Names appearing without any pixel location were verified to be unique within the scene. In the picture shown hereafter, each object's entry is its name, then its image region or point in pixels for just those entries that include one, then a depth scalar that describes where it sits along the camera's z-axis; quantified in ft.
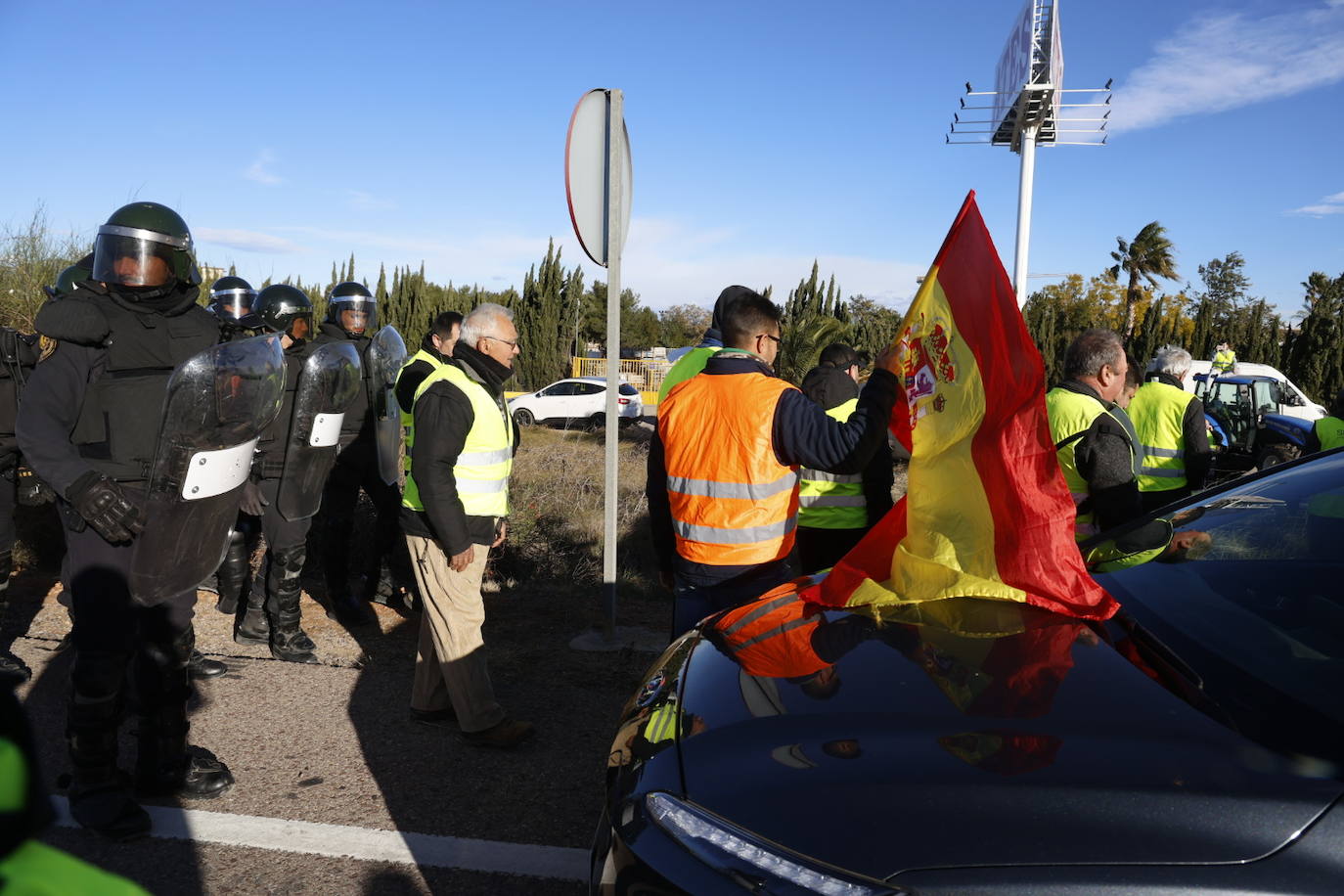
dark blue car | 5.20
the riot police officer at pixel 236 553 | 18.52
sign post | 15.80
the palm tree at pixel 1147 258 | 145.28
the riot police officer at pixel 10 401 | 14.98
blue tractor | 40.93
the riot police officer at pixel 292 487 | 16.19
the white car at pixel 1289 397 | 55.93
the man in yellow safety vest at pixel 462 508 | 12.14
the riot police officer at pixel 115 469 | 10.03
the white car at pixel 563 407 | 85.51
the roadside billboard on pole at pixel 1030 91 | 103.86
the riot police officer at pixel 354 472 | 18.99
